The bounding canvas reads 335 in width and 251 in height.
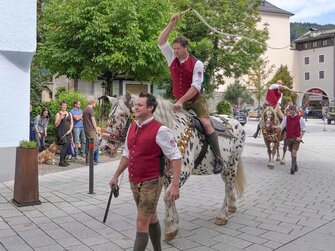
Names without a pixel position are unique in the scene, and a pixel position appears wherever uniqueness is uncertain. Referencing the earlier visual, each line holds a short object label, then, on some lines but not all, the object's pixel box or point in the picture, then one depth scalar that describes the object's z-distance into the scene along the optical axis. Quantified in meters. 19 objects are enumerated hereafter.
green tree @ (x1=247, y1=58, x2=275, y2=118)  46.56
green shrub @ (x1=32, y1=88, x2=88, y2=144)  14.05
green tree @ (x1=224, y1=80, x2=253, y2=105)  49.38
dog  12.06
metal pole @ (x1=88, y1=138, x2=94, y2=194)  8.15
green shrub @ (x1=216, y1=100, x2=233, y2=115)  25.22
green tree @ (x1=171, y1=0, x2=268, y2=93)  24.23
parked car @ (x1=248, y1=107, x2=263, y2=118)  51.68
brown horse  12.36
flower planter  7.06
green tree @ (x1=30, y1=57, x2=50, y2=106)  19.48
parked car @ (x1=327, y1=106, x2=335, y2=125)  37.92
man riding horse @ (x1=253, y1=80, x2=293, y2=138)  13.34
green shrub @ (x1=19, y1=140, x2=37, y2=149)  7.23
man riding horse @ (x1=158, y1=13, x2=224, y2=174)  5.18
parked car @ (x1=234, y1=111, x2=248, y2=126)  31.69
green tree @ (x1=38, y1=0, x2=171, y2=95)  15.89
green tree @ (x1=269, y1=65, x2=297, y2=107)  55.22
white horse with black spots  4.75
